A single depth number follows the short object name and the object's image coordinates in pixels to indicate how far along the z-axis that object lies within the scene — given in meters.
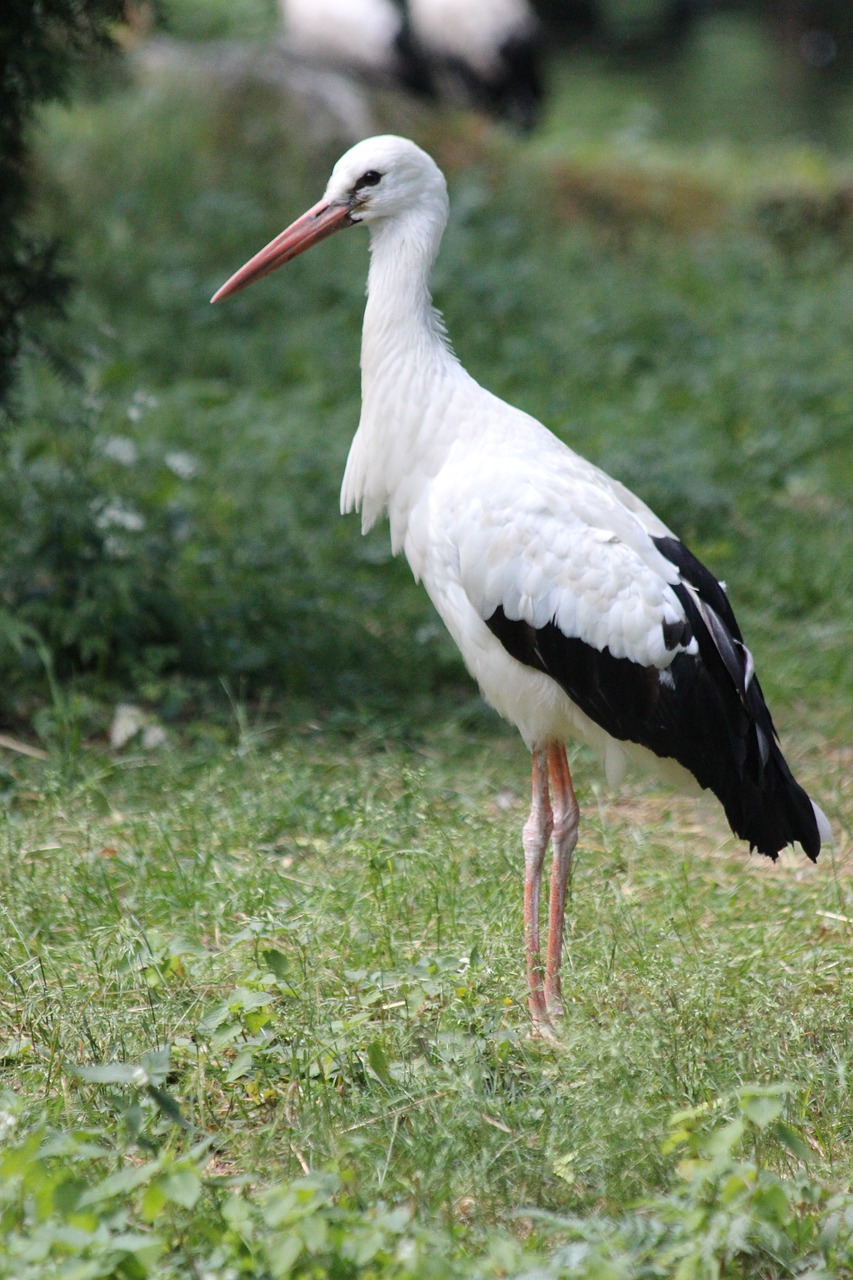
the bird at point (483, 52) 24.66
